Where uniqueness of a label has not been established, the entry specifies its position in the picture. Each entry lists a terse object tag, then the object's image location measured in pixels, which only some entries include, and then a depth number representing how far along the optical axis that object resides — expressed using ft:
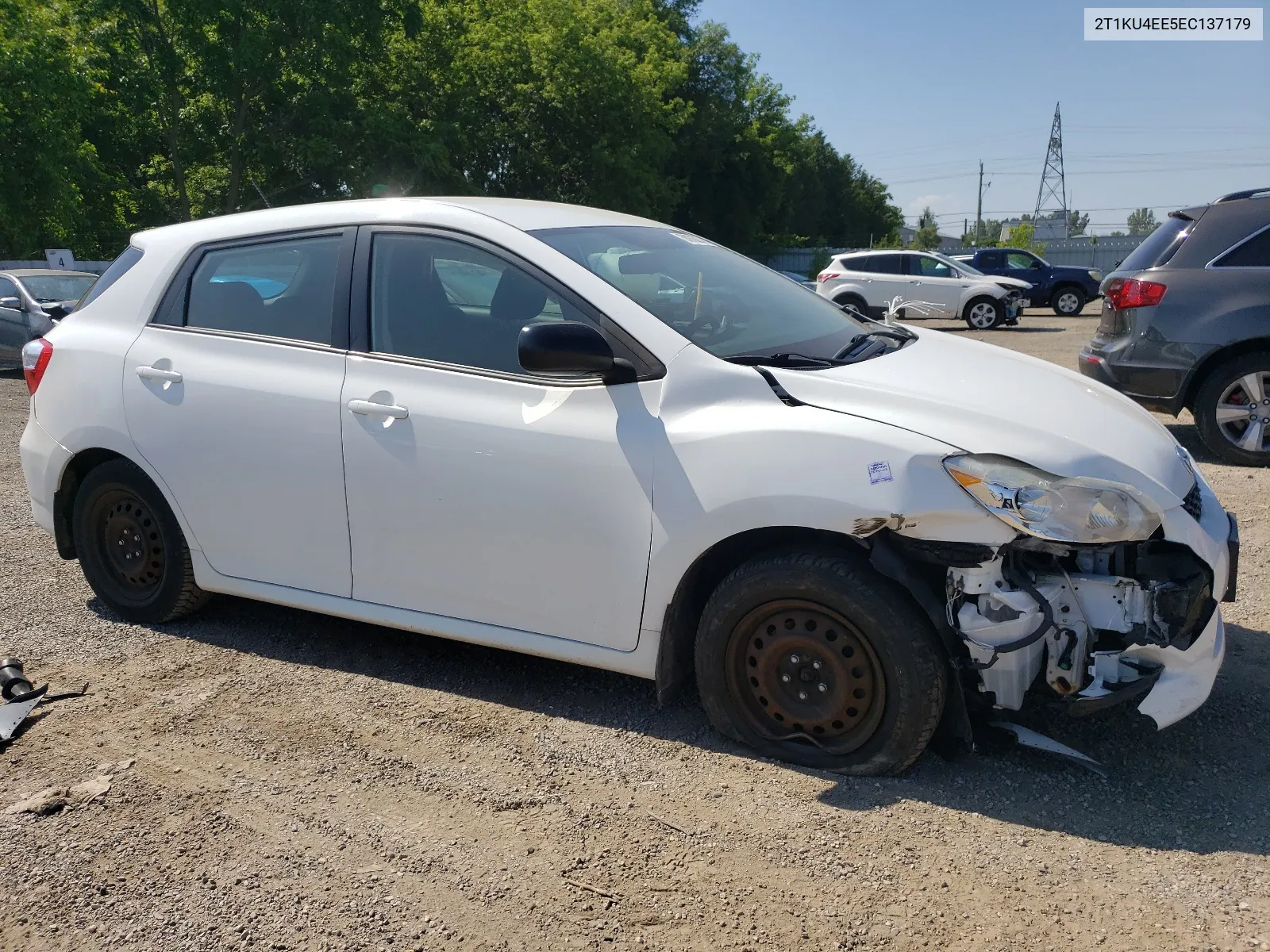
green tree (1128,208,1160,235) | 358.84
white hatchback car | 9.55
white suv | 75.10
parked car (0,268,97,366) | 46.03
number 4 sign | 68.03
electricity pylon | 280.51
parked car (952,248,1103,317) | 87.15
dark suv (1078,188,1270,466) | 23.93
